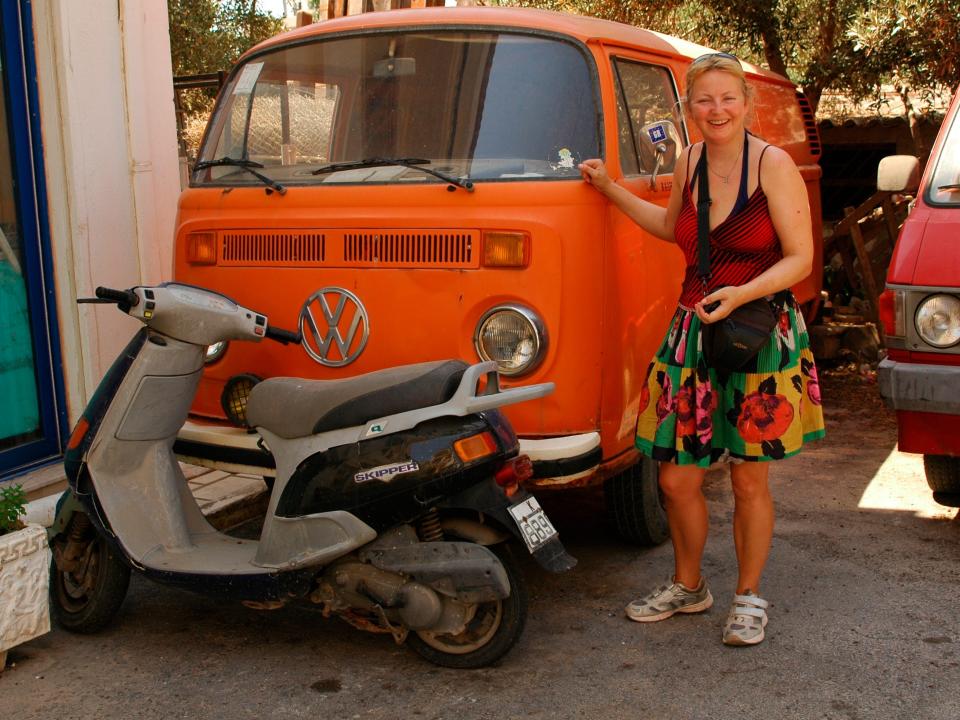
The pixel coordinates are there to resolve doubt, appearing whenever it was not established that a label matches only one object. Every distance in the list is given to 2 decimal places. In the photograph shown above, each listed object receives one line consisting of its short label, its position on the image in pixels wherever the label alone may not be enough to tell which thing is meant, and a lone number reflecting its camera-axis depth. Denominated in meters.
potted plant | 3.66
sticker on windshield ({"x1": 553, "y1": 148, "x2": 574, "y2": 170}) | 4.01
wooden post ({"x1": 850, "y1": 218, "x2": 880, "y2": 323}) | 8.39
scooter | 3.47
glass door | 5.12
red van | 4.38
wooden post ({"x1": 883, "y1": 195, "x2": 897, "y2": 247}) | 8.02
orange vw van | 3.87
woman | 3.54
